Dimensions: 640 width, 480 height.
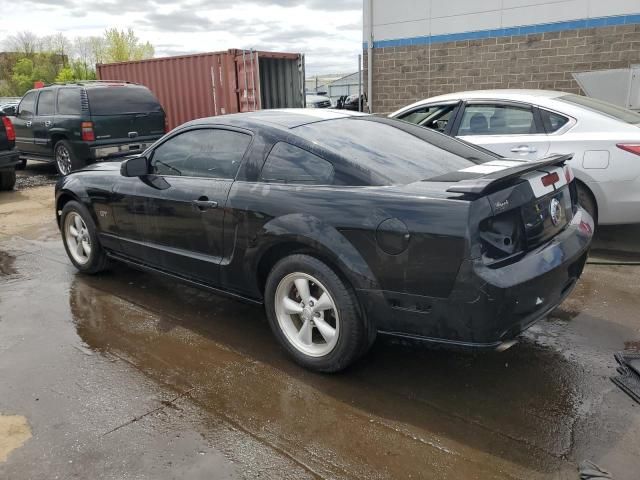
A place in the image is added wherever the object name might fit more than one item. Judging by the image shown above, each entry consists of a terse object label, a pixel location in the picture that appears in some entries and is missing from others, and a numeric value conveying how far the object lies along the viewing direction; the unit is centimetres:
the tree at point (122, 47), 4831
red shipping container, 1230
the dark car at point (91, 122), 988
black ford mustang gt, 266
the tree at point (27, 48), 5091
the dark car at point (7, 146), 933
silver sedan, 502
